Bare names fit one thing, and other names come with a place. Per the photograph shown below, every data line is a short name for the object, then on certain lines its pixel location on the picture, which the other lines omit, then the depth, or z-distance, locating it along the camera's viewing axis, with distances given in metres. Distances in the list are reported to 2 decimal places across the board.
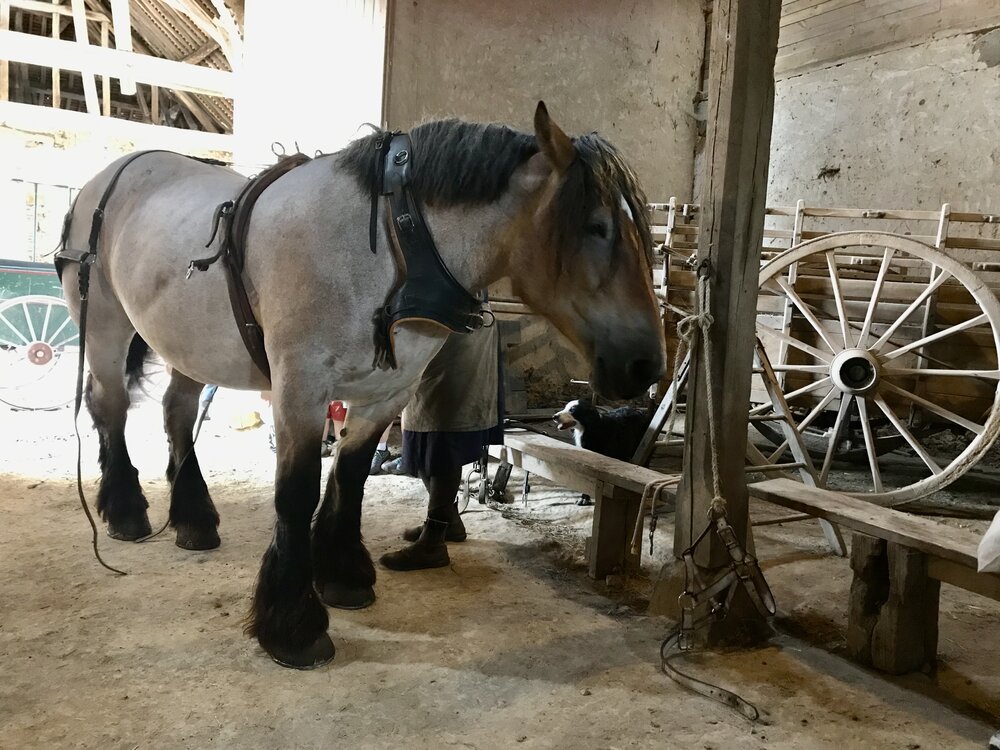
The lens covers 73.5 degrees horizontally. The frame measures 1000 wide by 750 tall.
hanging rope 1.94
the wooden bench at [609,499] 2.65
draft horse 1.74
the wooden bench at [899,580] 1.93
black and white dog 3.65
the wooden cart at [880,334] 3.33
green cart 5.69
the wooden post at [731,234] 2.00
